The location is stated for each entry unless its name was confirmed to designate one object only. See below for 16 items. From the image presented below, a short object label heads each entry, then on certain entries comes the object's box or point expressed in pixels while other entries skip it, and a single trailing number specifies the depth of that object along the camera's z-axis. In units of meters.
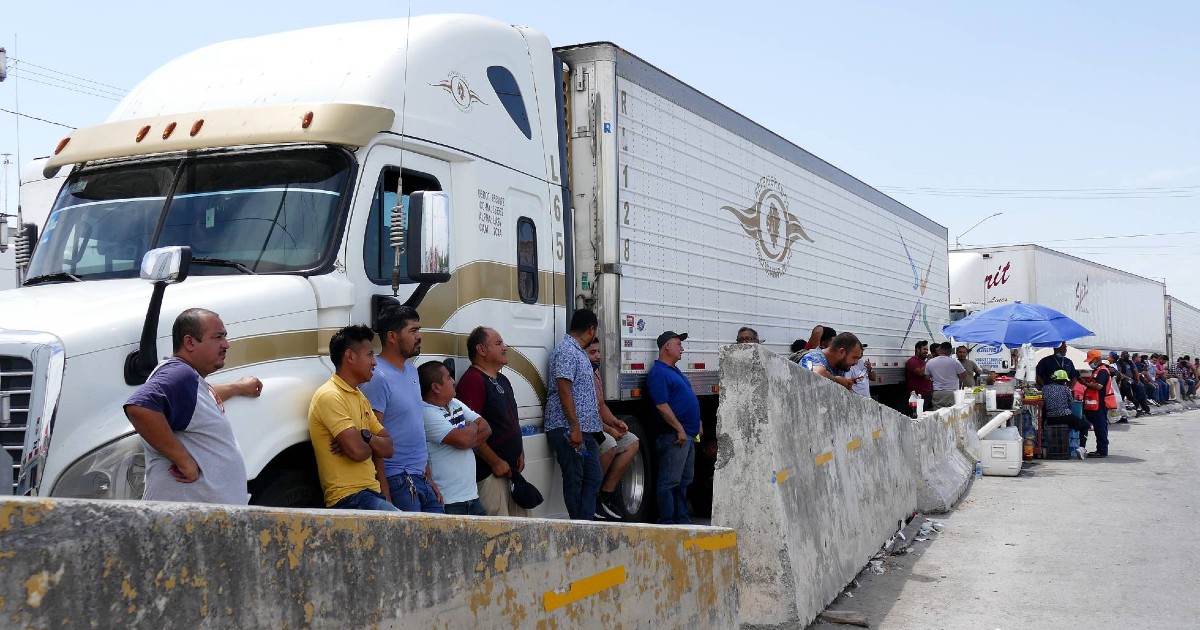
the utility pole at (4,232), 6.24
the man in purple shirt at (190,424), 4.21
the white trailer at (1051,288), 29.80
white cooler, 14.57
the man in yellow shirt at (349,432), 5.12
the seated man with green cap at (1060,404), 17.31
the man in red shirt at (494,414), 6.59
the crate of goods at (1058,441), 17.39
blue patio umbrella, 19.19
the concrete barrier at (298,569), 2.09
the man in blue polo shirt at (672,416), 8.85
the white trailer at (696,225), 8.47
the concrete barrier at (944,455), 10.79
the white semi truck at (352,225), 4.75
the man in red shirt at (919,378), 18.02
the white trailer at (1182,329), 54.08
